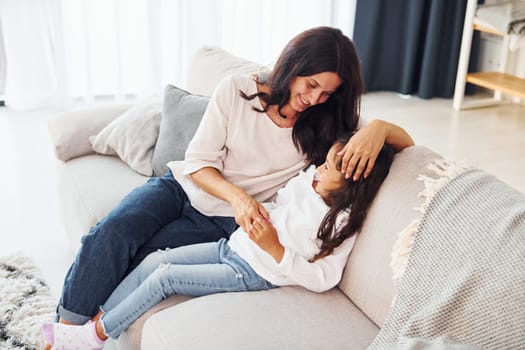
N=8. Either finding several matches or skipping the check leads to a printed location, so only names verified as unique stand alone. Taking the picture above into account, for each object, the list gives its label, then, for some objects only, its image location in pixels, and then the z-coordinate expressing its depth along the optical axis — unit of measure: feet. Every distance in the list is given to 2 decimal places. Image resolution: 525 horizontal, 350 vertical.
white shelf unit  13.20
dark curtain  14.29
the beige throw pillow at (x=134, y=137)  7.47
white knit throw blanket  4.20
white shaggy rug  6.62
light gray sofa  4.88
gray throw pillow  7.10
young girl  5.29
